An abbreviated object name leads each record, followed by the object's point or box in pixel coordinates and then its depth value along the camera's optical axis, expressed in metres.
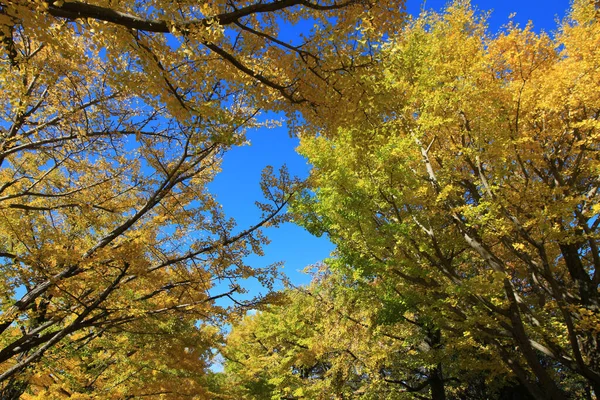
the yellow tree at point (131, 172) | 2.60
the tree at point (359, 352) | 8.56
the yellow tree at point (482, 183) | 6.21
